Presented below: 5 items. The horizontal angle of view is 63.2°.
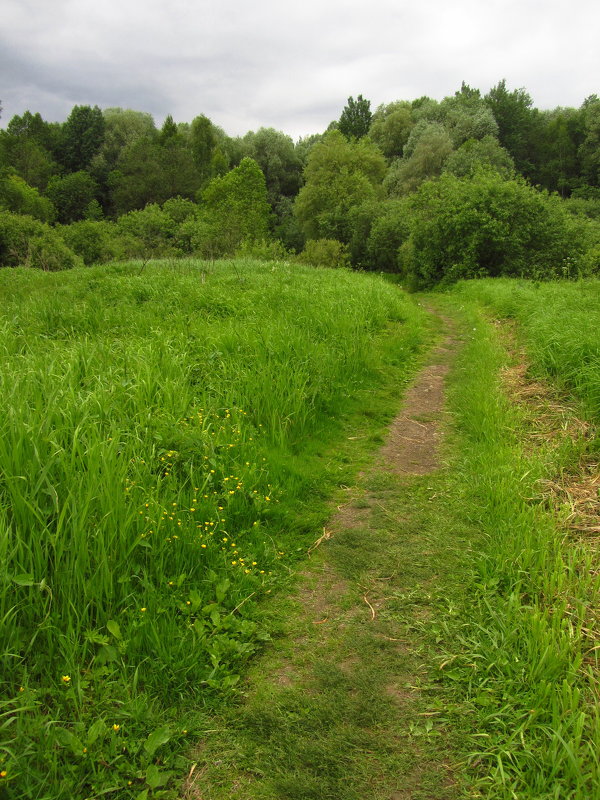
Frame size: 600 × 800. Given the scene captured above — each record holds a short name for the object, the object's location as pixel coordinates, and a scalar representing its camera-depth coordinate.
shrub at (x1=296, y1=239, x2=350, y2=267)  37.91
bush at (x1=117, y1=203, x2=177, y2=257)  51.57
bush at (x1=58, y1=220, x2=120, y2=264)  41.47
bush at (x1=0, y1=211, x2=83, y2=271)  30.66
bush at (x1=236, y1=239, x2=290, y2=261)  29.02
